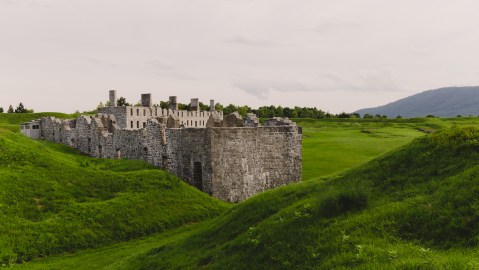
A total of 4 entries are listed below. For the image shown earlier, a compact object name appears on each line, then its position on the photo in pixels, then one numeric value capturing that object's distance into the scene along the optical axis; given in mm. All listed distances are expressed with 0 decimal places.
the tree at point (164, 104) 113475
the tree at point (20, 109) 90938
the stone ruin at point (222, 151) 28953
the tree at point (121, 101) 103519
